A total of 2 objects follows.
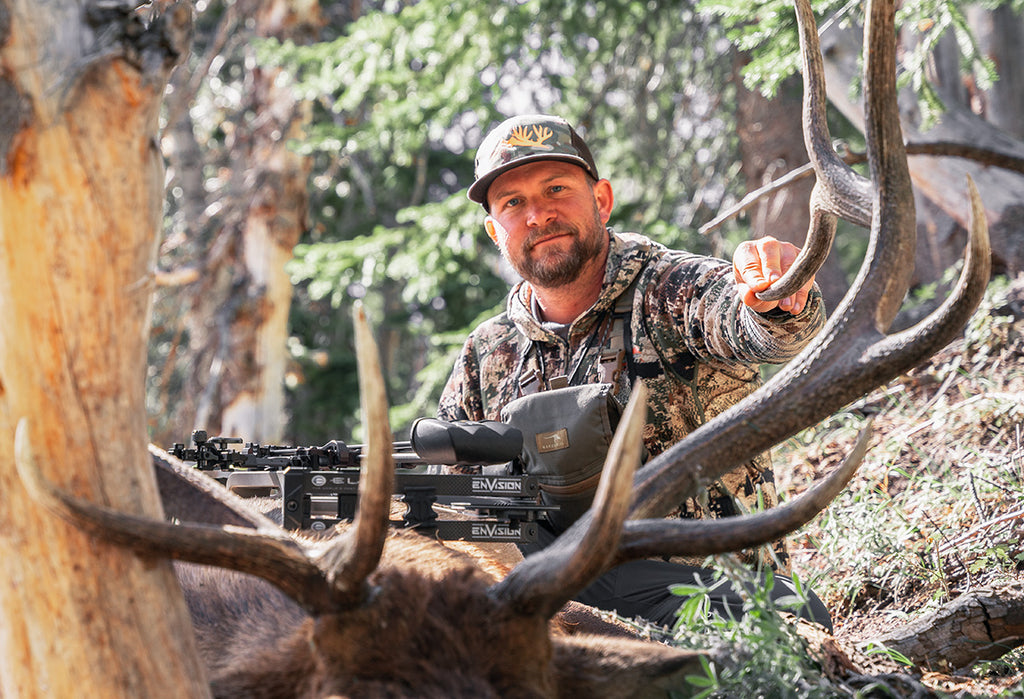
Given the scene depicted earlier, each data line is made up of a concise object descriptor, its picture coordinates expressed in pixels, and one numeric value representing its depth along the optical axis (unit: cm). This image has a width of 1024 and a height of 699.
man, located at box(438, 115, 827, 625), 377
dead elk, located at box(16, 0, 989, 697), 203
